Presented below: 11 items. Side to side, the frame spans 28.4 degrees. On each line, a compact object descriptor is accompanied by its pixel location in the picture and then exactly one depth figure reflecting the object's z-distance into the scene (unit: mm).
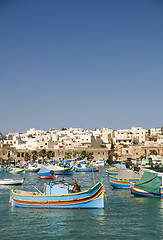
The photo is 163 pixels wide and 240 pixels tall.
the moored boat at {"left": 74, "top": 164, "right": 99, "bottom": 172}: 66500
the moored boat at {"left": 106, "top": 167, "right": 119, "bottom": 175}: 50731
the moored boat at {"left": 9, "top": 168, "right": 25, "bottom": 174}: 60469
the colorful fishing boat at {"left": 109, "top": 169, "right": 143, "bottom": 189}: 33656
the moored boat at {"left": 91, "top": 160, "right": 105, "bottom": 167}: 81344
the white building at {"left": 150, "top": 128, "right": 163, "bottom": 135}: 134412
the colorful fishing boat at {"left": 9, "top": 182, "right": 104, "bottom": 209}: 22031
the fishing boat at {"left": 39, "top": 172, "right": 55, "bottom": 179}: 47156
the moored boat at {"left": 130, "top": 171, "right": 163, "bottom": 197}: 27656
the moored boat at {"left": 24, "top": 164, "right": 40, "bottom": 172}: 64050
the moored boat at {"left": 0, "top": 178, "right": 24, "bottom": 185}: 38266
